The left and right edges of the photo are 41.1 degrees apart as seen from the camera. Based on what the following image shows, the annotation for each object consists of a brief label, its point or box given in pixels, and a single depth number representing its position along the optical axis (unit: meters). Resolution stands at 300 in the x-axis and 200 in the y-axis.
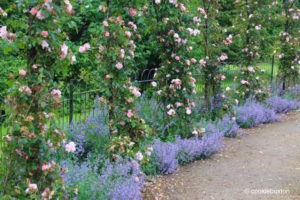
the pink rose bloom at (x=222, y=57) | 7.04
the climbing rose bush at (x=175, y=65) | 5.64
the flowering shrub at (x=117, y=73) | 4.51
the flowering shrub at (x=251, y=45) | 8.28
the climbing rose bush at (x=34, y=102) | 2.73
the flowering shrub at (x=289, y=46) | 9.60
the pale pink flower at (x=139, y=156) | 4.30
